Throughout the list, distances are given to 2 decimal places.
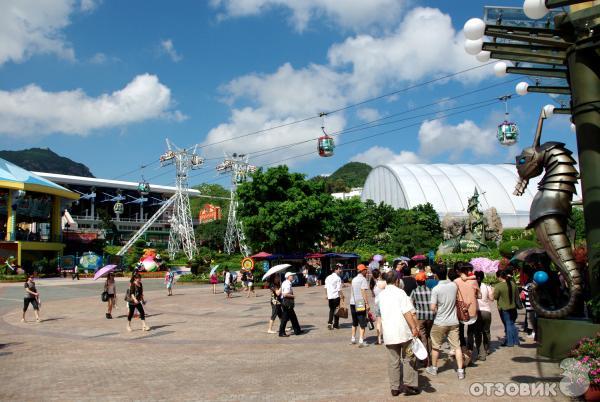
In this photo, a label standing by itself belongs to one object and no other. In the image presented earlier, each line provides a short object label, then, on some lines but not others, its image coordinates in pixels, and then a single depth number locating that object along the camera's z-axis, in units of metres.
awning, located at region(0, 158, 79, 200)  48.31
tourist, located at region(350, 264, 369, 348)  10.70
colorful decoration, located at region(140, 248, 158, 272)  50.00
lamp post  7.84
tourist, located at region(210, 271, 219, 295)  26.48
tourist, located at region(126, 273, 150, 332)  13.26
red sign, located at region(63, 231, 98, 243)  66.06
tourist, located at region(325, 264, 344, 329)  12.28
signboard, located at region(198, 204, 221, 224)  68.69
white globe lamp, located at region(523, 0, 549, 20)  7.41
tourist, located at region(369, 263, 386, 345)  9.60
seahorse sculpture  8.56
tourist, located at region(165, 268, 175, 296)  26.19
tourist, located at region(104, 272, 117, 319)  16.55
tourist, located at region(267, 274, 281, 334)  12.64
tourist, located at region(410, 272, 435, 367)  8.20
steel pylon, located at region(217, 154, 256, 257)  61.47
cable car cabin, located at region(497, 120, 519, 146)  22.28
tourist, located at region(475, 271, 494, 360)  9.00
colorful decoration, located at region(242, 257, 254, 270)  27.64
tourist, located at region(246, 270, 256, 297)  24.67
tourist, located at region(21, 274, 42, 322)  15.78
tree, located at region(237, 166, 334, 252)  34.47
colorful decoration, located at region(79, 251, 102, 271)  49.22
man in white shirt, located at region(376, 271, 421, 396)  6.68
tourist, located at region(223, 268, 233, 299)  23.88
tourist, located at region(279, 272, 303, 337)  12.21
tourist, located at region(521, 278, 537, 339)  10.75
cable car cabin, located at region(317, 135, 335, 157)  23.62
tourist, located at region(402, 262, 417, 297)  9.99
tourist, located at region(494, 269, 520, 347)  9.97
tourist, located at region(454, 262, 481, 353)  8.41
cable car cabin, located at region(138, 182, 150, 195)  55.50
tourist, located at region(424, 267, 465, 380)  7.82
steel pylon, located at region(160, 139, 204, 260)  56.59
